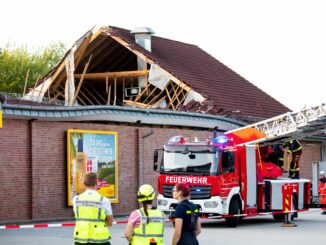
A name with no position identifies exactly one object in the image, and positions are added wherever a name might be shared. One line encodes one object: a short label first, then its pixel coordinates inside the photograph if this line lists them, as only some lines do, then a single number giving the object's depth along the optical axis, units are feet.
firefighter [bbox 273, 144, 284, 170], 87.51
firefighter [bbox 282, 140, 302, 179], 88.79
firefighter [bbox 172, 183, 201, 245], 34.19
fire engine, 76.89
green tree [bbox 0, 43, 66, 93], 246.27
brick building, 88.89
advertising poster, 94.12
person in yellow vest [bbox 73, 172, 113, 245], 33.37
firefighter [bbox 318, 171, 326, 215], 93.70
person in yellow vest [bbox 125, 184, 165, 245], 32.35
